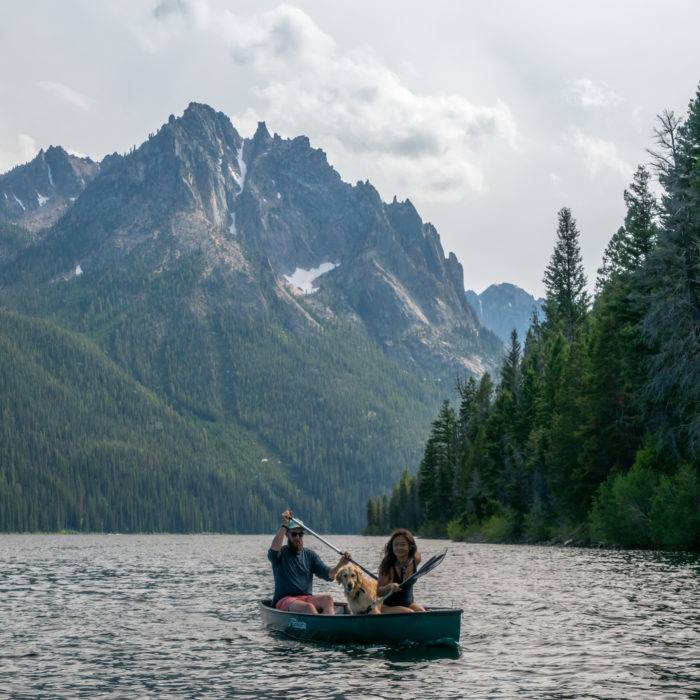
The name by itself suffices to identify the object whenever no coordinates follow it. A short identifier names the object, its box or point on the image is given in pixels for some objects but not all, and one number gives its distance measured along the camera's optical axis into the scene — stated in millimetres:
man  22594
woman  20828
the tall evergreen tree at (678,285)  44344
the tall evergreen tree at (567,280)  98938
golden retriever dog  21188
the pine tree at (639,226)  58953
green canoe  19422
